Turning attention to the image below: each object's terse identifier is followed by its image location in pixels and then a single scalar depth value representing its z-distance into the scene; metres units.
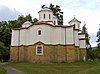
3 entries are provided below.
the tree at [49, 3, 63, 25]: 28.61
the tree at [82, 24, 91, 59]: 25.59
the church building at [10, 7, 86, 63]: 18.02
